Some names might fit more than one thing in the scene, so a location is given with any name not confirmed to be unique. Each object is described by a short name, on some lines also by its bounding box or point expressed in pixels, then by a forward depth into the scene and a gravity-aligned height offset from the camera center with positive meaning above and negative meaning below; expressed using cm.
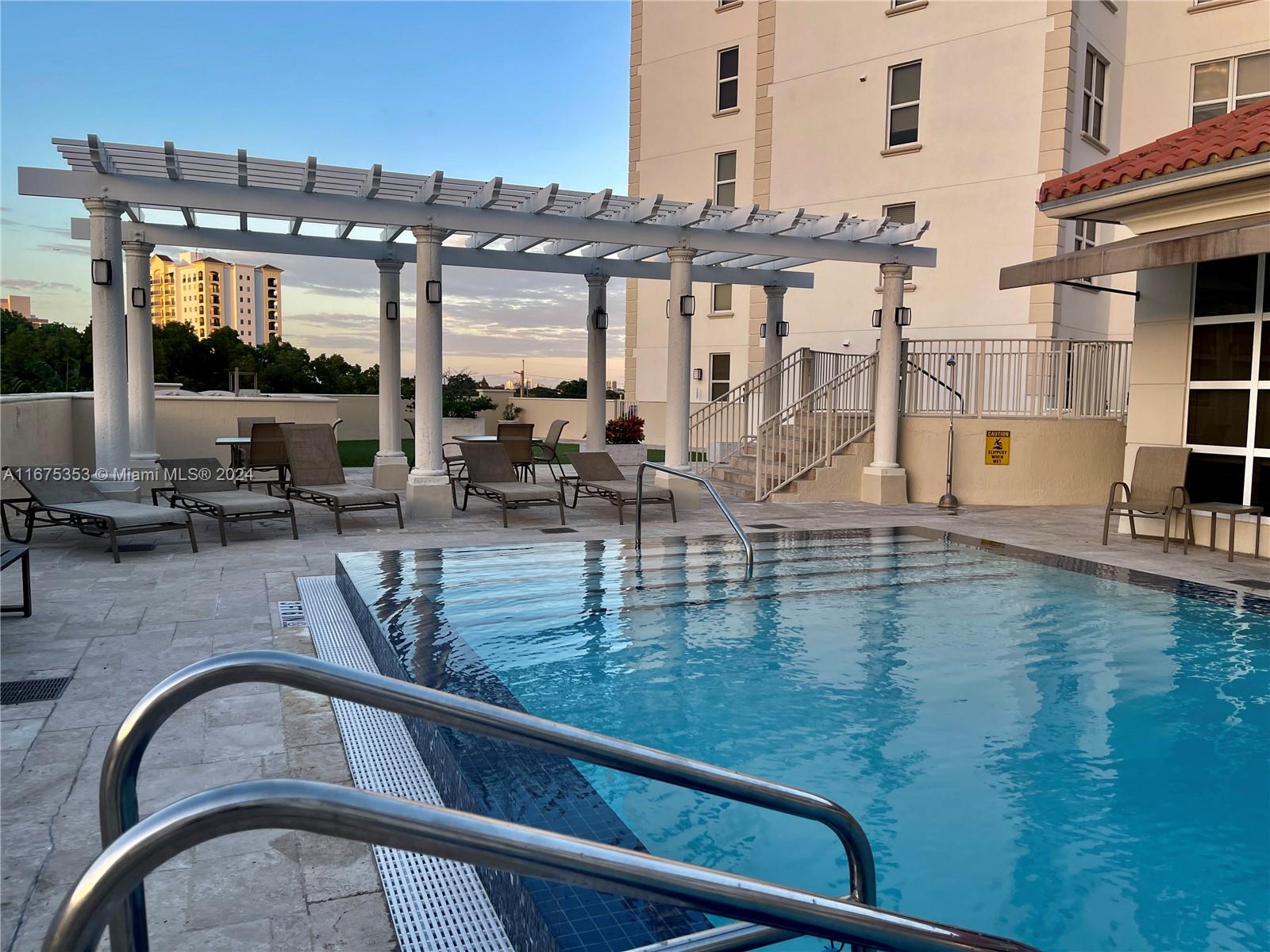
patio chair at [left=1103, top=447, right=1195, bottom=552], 1025 -74
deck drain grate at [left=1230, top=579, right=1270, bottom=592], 820 -148
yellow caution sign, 1433 -43
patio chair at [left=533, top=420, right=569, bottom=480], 1588 -45
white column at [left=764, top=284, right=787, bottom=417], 1619 +154
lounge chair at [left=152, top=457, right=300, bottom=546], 943 -96
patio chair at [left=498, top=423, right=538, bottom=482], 1458 -45
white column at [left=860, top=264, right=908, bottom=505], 1378 +14
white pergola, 968 +252
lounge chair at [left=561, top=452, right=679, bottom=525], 1154 -90
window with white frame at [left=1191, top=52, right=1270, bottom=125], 1762 +697
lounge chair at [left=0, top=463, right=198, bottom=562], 844 -99
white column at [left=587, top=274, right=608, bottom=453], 1574 +93
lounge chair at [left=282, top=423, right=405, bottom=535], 1044 -78
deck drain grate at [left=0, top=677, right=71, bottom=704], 465 -152
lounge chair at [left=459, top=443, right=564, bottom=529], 1112 -87
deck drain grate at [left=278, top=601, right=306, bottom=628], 634 -148
